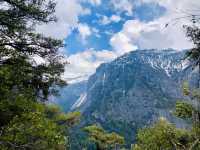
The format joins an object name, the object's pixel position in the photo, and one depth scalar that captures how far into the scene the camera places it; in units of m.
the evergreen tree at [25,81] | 24.09
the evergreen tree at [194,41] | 25.22
